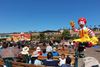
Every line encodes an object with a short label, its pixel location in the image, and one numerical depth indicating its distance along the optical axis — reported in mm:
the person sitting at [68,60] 3684
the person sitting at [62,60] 3702
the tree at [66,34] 30632
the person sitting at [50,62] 3313
